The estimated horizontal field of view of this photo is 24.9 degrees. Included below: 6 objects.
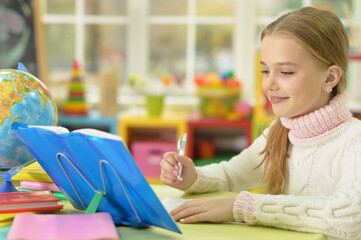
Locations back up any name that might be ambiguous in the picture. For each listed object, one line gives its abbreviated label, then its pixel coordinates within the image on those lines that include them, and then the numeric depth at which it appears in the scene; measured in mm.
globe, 1219
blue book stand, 1081
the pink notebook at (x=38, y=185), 1332
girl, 1216
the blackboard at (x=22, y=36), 3145
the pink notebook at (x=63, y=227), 1041
